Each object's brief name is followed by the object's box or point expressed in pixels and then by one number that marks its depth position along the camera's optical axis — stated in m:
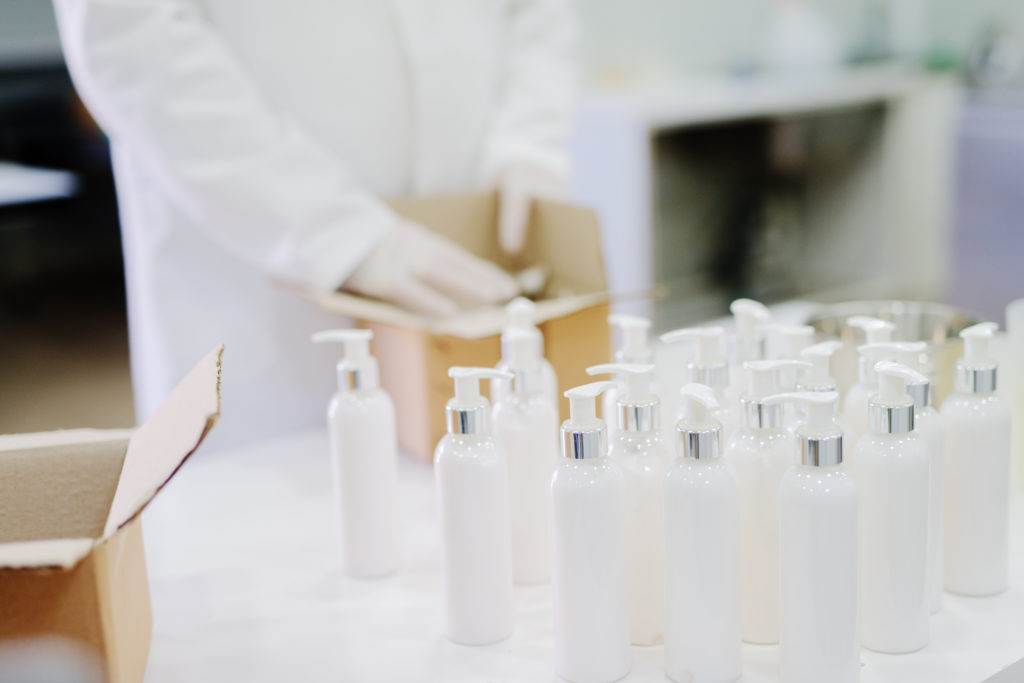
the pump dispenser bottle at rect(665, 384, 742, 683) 0.64
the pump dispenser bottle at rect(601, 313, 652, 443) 0.85
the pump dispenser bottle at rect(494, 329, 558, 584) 0.81
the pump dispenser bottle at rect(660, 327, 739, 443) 0.77
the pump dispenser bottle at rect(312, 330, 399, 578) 0.84
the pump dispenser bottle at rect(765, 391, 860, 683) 0.62
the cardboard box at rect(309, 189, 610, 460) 1.06
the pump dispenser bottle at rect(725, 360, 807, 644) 0.69
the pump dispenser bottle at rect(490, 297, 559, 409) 0.86
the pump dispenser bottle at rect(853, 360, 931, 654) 0.67
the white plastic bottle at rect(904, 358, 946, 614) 0.73
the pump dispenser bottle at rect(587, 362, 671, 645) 0.69
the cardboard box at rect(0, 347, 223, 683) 0.60
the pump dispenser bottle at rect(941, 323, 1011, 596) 0.76
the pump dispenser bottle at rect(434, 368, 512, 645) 0.72
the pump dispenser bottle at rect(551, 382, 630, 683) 0.65
